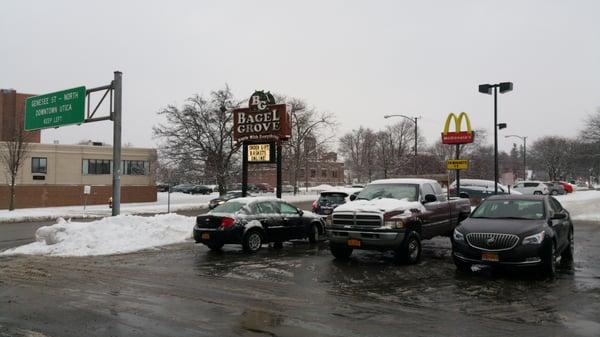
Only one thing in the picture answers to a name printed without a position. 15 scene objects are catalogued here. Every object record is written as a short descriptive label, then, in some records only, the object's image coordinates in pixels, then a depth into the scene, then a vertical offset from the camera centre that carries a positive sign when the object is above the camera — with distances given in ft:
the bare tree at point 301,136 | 201.26 +19.58
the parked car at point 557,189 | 157.38 -0.84
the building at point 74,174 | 144.56 +2.93
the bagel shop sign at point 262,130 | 66.44 +7.16
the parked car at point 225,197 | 121.72 -3.47
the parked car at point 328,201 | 67.41 -2.24
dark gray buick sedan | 31.40 -3.11
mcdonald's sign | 83.46 +8.35
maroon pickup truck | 37.40 -2.65
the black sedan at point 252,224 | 45.55 -3.80
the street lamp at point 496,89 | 81.71 +15.68
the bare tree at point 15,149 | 123.03 +7.90
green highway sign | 71.46 +10.56
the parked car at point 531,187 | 144.26 -0.28
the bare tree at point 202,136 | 156.87 +14.73
